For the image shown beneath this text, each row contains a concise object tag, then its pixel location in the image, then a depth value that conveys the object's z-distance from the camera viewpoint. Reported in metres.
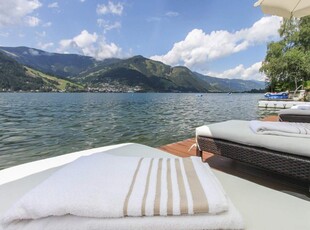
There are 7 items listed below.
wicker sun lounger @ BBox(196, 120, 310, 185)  1.83
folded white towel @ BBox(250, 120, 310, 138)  2.15
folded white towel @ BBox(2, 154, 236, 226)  0.79
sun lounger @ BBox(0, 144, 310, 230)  0.78
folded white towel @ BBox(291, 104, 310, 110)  5.63
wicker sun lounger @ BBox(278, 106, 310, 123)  4.47
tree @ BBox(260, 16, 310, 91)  19.75
